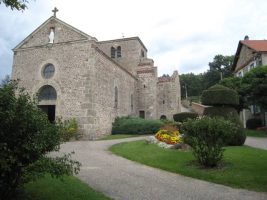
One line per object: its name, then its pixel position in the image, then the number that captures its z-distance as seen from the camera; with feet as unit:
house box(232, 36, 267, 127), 92.79
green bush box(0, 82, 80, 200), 15.05
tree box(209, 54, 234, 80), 213.66
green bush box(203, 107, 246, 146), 46.42
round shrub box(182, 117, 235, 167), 29.65
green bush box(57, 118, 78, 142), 64.13
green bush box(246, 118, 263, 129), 94.53
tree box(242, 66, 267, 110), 71.87
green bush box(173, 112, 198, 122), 81.54
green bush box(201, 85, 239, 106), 50.62
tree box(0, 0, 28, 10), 21.40
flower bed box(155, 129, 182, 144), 45.11
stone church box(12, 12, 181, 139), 67.62
